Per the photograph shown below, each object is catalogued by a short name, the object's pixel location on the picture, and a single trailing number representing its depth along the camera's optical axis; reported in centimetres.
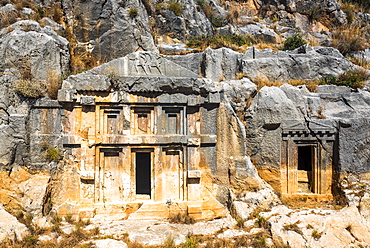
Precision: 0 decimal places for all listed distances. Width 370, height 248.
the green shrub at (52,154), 738
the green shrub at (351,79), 992
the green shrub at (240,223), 732
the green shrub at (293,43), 1291
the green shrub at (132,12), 1135
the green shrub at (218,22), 1570
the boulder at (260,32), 1516
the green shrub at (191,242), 630
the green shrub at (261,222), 712
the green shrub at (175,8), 1383
